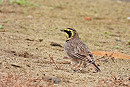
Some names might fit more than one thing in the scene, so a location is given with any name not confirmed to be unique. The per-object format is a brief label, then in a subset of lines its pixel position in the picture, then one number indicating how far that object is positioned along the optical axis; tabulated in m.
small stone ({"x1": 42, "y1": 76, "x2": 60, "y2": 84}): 11.13
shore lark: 12.90
